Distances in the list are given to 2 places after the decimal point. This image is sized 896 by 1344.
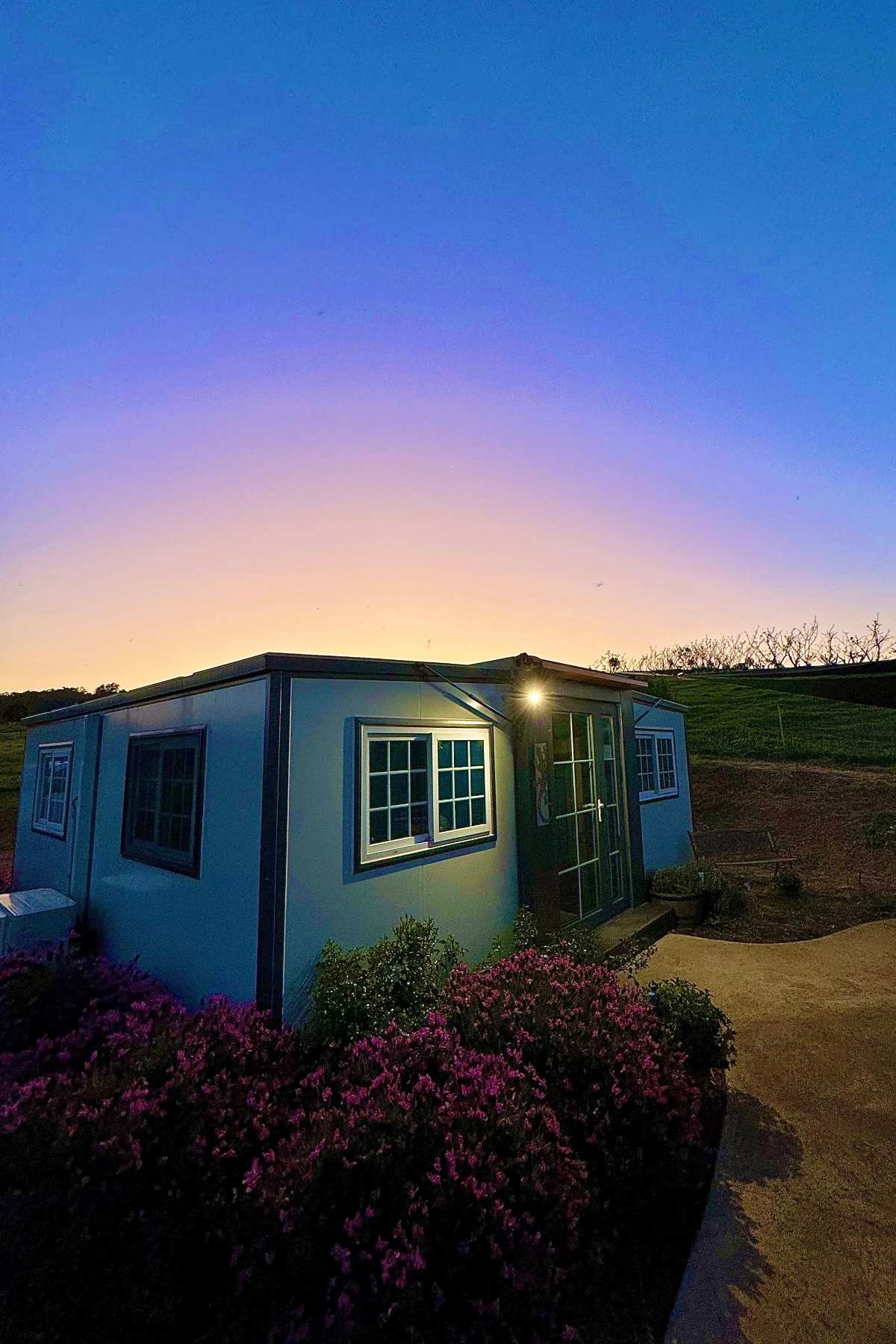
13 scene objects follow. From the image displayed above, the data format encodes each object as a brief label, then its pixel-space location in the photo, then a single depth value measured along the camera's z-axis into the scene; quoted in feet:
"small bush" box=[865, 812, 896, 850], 39.01
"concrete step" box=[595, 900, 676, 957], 22.21
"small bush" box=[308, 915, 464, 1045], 13.60
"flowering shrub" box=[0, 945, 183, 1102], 12.07
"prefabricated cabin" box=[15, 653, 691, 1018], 14.71
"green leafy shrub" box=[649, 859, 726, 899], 26.43
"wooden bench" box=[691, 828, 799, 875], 32.86
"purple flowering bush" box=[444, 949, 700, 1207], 9.82
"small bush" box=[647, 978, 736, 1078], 13.32
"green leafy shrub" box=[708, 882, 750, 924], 26.86
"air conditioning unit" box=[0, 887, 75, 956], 21.57
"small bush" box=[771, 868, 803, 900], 30.09
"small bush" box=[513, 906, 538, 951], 19.43
